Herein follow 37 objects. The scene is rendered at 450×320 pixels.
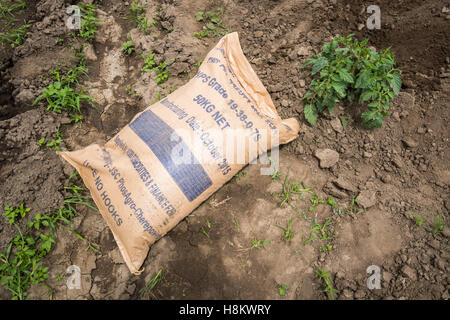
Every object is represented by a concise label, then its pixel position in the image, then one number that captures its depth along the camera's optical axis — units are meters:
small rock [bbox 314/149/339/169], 1.69
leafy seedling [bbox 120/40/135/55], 2.21
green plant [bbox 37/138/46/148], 1.83
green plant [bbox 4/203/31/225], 1.61
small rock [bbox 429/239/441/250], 1.41
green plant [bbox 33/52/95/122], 1.97
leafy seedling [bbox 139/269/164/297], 1.51
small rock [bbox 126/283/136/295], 1.51
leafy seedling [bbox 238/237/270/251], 1.56
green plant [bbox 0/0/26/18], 2.33
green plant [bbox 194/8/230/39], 2.18
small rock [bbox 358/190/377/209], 1.56
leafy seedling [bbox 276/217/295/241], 1.56
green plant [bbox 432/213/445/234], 1.43
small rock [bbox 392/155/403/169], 1.60
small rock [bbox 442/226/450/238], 1.42
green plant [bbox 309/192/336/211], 1.62
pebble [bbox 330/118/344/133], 1.74
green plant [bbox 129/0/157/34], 2.26
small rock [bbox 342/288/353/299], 1.40
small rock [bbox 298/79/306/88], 1.83
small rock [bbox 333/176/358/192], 1.62
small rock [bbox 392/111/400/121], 1.67
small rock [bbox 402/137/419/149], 1.61
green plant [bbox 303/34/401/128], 1.52
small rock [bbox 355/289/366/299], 1.38
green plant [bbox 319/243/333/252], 1.50
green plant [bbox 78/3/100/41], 2.24
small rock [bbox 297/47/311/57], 1.87
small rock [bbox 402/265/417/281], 1.36
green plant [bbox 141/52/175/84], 2.05
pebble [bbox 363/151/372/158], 1.67
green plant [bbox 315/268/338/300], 1.40
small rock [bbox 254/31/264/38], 2.04
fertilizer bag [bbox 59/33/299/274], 1.46
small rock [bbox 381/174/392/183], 1.61
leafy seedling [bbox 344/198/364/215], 1.58
